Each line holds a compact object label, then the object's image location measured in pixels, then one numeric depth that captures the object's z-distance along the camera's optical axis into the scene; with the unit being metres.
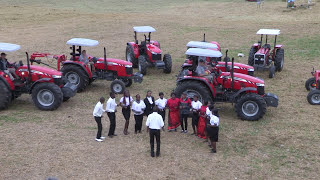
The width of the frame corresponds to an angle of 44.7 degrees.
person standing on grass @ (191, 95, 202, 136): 9.90
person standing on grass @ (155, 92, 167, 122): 10.11
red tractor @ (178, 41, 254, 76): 13.31
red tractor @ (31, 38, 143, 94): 13.37
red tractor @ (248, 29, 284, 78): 15.98
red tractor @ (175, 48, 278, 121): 10.88
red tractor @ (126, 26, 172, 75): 15.90
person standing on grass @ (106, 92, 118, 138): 9.63
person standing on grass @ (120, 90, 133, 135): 9.92
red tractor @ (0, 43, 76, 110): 11.46
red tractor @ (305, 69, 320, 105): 12.33
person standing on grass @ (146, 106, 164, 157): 8.63
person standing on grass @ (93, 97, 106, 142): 9.39
